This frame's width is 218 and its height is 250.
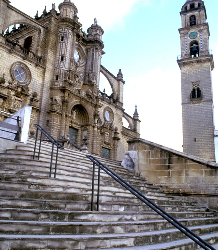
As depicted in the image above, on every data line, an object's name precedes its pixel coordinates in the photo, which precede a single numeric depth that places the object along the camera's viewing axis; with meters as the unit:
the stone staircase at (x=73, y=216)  3.19
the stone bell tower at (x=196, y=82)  31.83
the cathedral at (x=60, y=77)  18.04
